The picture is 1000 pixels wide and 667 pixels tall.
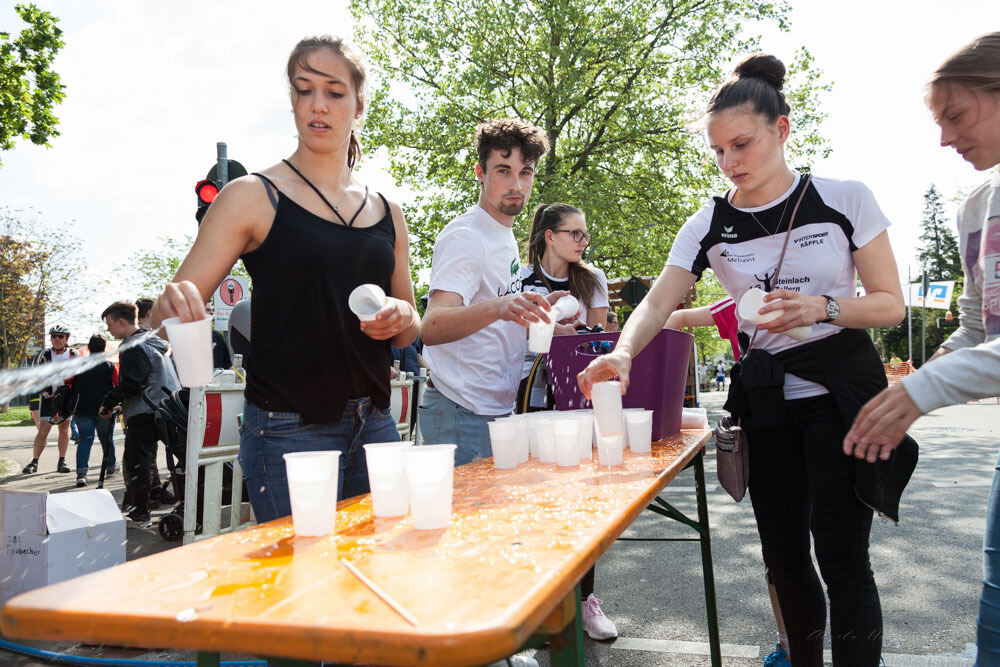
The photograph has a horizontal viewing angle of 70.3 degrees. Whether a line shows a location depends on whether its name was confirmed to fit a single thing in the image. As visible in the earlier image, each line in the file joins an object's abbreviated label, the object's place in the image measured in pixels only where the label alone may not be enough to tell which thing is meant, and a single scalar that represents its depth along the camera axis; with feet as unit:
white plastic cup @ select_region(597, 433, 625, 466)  6.82
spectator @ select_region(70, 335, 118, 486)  28.50
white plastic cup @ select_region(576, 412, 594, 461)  7.13
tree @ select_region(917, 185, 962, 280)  205.46
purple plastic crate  9.12
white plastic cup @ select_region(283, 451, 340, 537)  4.40
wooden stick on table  2.81
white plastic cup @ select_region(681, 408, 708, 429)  10.82
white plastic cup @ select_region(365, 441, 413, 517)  4.85
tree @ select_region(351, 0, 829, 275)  55.26
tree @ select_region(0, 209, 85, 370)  101.30
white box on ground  12.64
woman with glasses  12.69
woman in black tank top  6.36
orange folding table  2.73
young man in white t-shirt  9.04
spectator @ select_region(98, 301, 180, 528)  21.11
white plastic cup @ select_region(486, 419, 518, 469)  6.84
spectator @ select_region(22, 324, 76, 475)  32.63
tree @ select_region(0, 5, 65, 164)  31.50
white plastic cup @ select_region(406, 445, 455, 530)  4.44
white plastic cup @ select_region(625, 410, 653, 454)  7.68
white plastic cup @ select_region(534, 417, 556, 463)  7.06
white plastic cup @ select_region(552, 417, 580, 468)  6.82
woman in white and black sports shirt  7.15
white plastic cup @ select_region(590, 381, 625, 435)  7.08
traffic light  21.01
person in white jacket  5.63
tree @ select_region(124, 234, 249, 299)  135.95
